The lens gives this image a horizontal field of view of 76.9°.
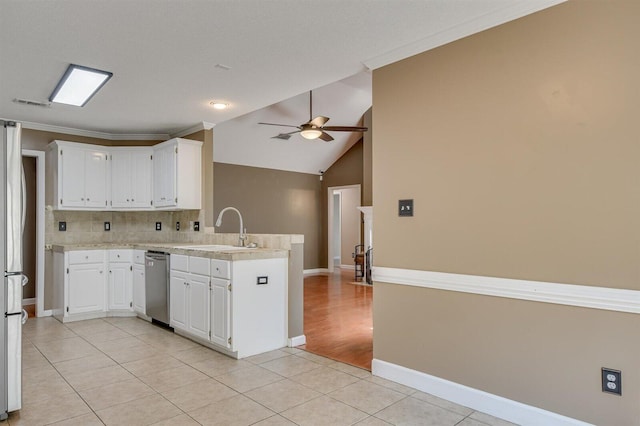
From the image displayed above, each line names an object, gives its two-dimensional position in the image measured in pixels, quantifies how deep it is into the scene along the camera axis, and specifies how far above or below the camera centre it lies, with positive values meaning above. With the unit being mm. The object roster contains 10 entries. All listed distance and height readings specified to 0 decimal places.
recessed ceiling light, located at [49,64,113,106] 3348 +1253
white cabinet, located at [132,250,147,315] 4871 -753
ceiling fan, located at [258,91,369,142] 5523 +1318
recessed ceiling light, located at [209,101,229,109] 4238 +1254
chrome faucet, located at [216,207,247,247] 4223 -166
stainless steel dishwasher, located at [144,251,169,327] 4387 -707
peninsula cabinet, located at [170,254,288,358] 3451 -739
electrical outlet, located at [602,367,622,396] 2000 -809
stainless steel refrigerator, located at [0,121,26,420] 2391 -264
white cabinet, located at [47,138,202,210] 4996 +607
